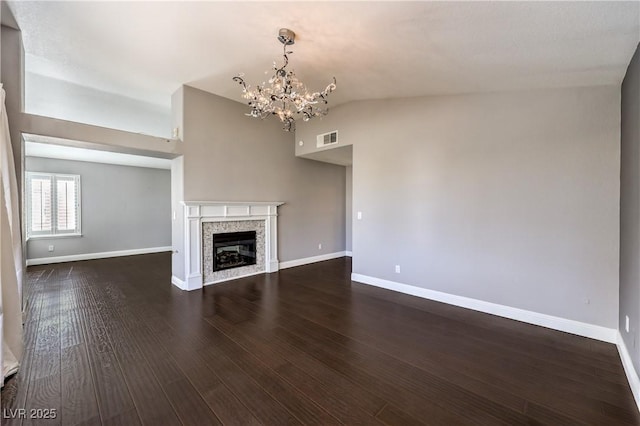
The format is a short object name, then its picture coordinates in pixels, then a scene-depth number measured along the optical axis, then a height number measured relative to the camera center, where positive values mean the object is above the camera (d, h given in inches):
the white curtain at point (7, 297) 83.1 -27.6
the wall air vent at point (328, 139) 199.9 +57.5
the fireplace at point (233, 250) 192.1 -29.7
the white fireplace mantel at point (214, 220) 172.9 -5.3
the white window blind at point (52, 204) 246.7 +9.2
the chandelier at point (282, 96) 106.5 +49.9
